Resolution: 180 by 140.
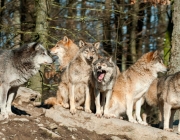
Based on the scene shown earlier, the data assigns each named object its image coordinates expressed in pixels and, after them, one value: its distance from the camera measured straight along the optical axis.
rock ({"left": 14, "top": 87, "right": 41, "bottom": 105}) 20.46
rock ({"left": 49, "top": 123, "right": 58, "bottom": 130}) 16.97
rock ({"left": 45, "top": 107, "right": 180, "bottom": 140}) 17.32
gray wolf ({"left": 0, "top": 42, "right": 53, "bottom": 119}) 16.74
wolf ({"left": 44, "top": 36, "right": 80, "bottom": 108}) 19.70
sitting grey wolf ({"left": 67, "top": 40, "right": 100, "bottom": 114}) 18.90
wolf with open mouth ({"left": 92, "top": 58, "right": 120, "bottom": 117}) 18.13
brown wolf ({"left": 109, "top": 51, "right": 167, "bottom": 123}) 19.57
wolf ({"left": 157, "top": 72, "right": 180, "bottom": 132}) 18.47
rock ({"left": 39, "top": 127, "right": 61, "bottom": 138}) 16.14
